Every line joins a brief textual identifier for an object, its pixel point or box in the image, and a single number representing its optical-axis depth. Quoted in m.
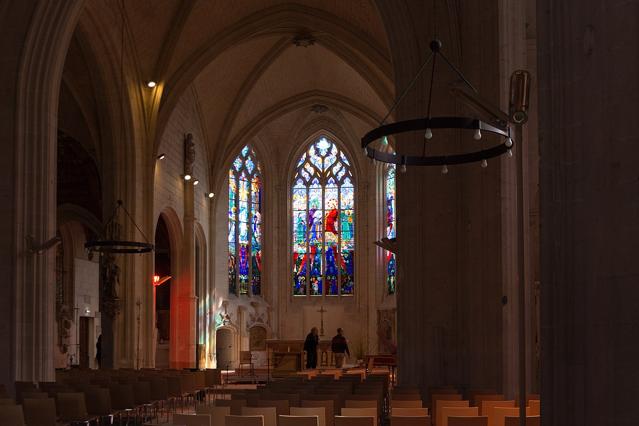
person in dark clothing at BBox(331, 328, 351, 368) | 30.97
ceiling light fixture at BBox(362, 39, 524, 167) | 11.18
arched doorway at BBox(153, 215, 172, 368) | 33.03
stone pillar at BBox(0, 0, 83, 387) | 17.36
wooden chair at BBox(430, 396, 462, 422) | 11.27
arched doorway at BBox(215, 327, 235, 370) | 36.75
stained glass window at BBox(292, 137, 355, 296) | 39.59
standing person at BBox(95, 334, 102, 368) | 31.61
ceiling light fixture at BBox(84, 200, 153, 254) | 21.88
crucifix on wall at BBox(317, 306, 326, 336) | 38.69
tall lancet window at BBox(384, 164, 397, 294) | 38.34
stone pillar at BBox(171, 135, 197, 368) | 31.58
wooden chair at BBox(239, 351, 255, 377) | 32.61
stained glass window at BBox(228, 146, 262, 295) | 38.28
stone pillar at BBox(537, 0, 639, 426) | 4.68
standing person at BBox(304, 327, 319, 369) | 31.25
